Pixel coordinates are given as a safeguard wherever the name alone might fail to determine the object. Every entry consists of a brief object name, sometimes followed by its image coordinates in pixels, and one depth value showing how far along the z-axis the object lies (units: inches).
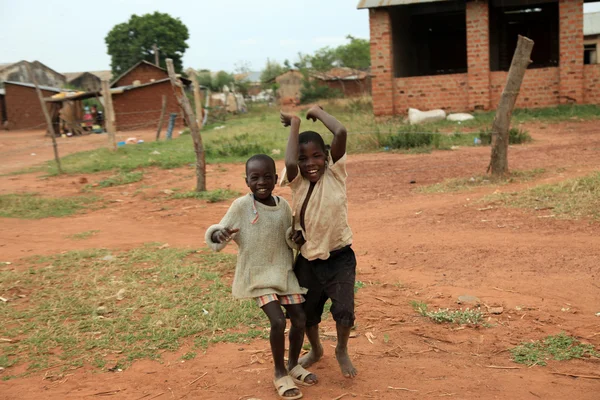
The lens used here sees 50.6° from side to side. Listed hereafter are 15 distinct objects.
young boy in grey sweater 121.2
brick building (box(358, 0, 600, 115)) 650.8
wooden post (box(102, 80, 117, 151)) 631.8
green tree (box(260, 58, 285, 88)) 1951.3
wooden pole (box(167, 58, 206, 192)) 368.2
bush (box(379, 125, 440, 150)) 491.8
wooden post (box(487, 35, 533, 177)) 319.9
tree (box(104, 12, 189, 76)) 1756.9
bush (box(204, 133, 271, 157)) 539.8
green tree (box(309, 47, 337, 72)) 1592.0
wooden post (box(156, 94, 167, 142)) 740.8
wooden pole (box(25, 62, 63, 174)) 491.5
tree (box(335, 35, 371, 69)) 1849.2
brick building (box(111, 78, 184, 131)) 1000.9
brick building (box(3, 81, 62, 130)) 1168.2
